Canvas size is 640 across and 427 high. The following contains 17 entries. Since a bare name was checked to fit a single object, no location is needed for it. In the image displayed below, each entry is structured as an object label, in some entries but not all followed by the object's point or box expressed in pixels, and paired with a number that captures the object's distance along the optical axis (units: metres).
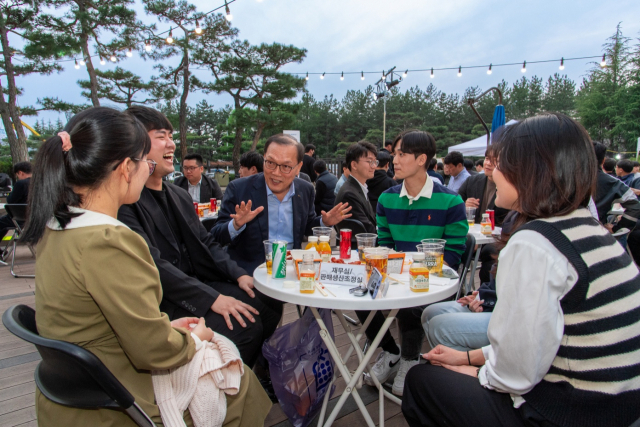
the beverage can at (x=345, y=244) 2.09
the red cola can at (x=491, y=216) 3.42
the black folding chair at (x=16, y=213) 4.67
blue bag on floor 1.90
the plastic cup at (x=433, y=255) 1.77
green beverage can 1.76
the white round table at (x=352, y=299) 1.44
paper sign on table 1.62
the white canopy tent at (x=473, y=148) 13.84
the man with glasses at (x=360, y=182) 3.43
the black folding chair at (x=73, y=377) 0.91
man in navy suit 2.46
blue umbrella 7.38
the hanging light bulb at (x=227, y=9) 10.57
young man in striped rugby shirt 2.35
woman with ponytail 1.01
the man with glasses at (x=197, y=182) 5.22
